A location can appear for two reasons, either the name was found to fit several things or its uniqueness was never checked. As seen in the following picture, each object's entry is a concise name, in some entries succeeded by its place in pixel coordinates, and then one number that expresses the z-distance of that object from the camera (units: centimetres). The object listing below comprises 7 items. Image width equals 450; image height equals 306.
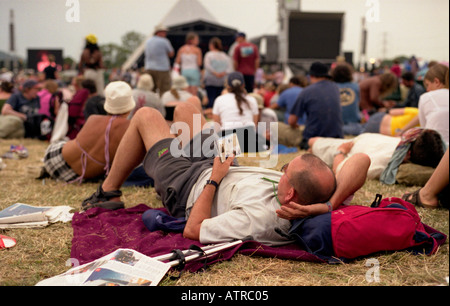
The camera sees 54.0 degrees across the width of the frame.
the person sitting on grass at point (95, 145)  407
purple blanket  240
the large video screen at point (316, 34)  1519
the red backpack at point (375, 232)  224
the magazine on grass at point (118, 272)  190
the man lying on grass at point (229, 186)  236
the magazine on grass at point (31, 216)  298
